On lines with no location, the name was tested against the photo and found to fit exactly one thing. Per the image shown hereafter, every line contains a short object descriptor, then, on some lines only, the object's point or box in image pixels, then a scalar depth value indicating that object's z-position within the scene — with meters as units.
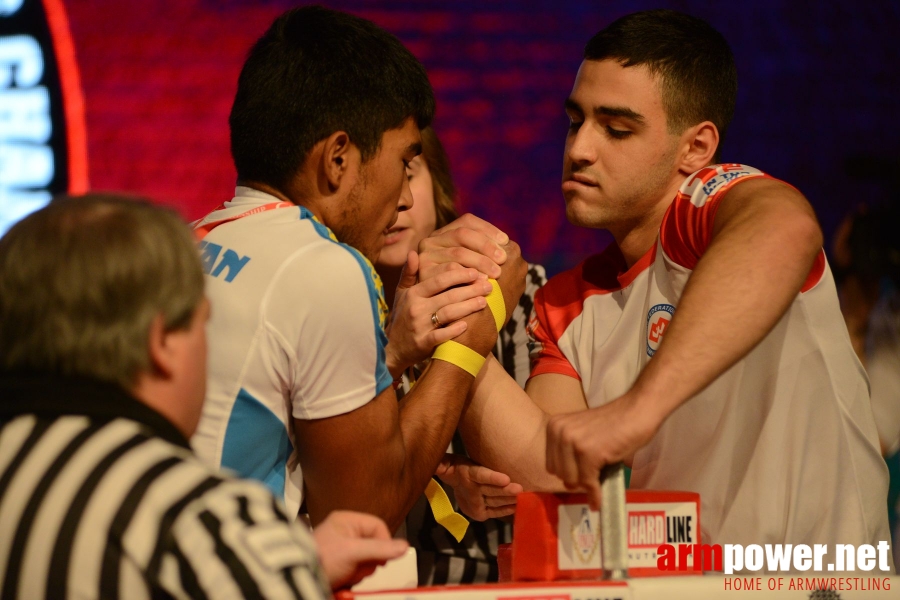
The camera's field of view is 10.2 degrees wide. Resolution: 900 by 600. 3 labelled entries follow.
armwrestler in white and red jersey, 4.67
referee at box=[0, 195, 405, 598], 4.44
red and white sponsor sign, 4.65
